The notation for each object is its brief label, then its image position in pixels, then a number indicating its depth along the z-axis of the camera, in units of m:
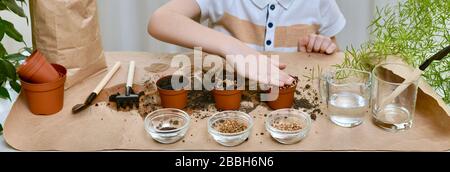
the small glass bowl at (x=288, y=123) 0.97
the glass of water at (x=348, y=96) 1.03
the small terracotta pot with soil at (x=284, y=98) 1.07
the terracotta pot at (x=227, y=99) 1.07
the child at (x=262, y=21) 1.35
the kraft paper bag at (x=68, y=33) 1.14
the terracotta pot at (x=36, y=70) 1.04
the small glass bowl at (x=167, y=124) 0.98
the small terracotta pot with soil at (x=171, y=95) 1.07
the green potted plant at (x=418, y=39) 1.11
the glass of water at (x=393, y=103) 1.02
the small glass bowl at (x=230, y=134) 0.97
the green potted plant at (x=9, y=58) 1.11
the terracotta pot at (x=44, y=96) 1.06
